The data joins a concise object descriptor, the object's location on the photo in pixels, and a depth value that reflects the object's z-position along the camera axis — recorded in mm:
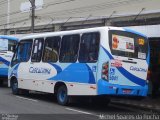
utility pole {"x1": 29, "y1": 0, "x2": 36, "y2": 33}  30648
